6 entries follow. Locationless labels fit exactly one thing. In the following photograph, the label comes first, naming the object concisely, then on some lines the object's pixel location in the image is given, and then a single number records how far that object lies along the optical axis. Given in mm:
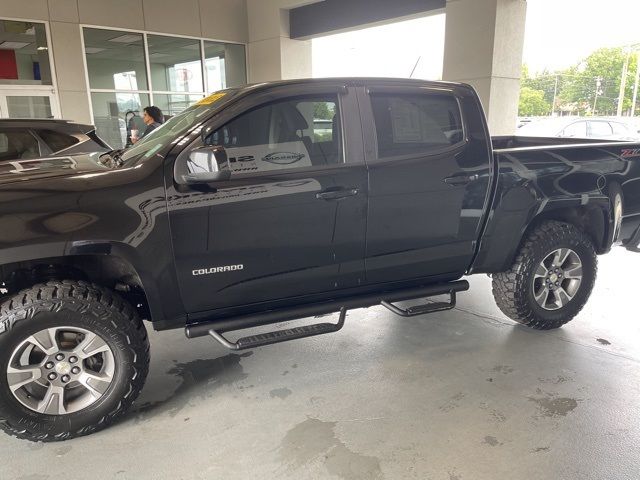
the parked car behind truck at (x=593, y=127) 12188
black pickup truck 2506
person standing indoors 7082
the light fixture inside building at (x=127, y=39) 12206
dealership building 9211
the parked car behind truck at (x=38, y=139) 5371
